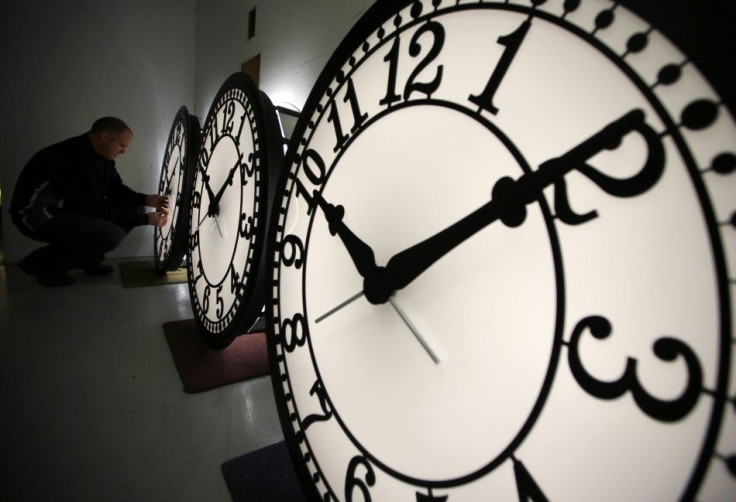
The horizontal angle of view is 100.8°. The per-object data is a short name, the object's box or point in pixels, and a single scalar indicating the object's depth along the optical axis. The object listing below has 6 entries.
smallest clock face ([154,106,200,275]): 1.44
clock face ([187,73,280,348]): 0.83
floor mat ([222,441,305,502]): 0.68
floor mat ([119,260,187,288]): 1.96
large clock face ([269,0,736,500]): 0.23
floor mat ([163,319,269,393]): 1.03
